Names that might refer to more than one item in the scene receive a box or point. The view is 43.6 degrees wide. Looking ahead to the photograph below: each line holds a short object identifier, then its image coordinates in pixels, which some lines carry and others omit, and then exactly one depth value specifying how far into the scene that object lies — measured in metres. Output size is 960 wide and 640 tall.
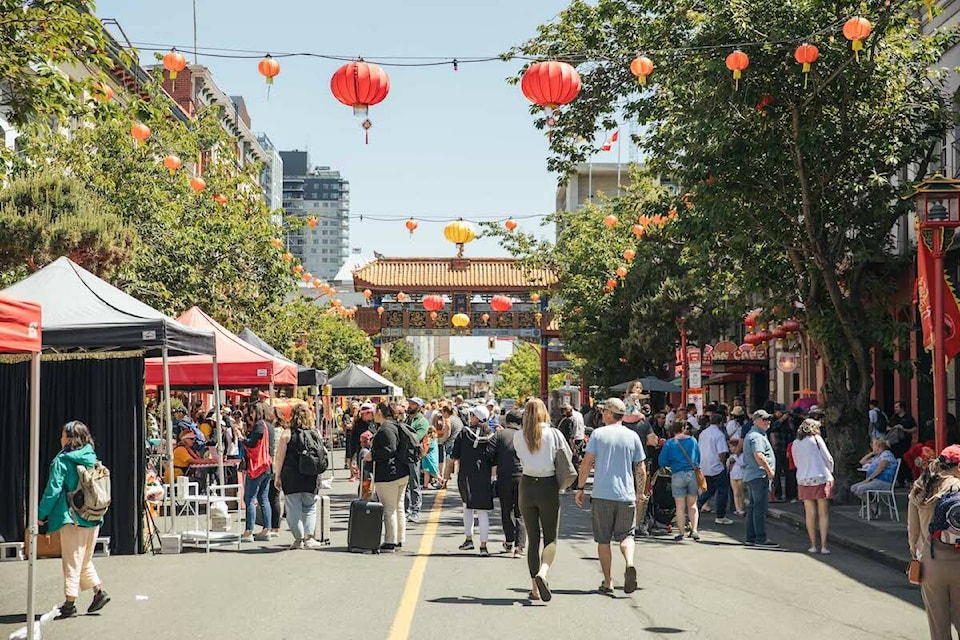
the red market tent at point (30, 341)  9.02
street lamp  16.67
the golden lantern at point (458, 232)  26.89
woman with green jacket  9.70
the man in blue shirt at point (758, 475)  15.38
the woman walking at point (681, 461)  15.73
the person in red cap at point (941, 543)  7.57
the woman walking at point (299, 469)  14.24
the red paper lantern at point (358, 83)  13.85
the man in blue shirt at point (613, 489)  10.99
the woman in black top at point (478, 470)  13.97
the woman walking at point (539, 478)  11.15
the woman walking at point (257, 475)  15.98
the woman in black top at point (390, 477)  14.34
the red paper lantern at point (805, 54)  16.62
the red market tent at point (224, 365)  20.11
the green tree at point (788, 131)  19.05
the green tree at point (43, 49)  11.92
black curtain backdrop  13.95
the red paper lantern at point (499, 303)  48.41
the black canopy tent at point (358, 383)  32.56
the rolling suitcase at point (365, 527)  14.25
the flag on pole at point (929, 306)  17.06
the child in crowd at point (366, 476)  16.06
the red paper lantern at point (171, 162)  25.73
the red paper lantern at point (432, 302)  51.74
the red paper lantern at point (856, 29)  15.80
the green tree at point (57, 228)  21.66
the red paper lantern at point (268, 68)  15.30
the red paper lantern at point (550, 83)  14.60
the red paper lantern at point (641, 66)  16.75
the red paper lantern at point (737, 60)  17.23
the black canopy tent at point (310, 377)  27.88
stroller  16.22
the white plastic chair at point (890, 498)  18.22
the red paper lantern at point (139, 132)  21.02
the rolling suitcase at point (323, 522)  15.23
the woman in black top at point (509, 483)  13.58
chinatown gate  65.31
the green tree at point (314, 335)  40.44
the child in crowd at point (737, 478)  18.27
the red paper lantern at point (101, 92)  12.21
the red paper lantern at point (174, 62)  16.39
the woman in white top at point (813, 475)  14.95
